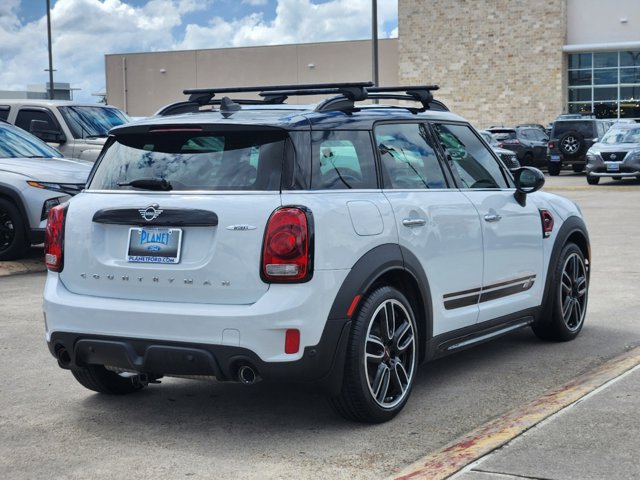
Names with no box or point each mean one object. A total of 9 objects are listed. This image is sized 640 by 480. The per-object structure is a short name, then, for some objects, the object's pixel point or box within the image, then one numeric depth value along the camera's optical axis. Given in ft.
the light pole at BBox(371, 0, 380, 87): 92.79
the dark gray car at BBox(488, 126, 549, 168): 123.03
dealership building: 198.70
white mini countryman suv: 16.97
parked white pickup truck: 54.29
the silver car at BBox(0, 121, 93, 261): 41.01
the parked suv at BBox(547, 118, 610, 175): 113.60
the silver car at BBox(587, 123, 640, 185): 94.22
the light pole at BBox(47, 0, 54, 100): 128.39
